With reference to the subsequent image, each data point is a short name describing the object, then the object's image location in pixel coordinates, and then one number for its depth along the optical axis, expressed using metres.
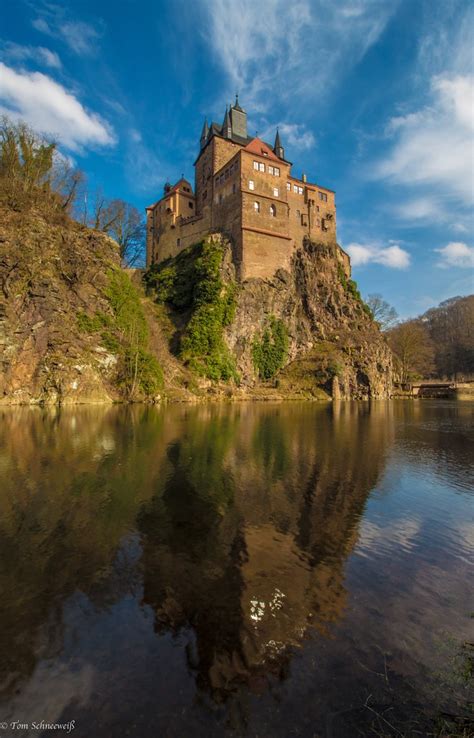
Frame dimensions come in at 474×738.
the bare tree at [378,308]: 77.88
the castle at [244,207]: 51.84
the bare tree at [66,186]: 41.91
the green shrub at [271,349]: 48.94
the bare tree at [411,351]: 75.25
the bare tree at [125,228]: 61.43
